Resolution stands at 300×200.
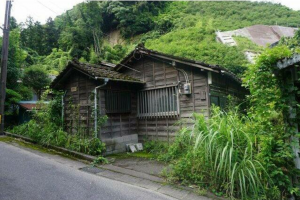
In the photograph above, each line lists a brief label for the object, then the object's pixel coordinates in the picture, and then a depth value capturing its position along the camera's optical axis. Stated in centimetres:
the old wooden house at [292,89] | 351
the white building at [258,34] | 2233
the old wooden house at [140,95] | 730
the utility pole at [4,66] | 1098
